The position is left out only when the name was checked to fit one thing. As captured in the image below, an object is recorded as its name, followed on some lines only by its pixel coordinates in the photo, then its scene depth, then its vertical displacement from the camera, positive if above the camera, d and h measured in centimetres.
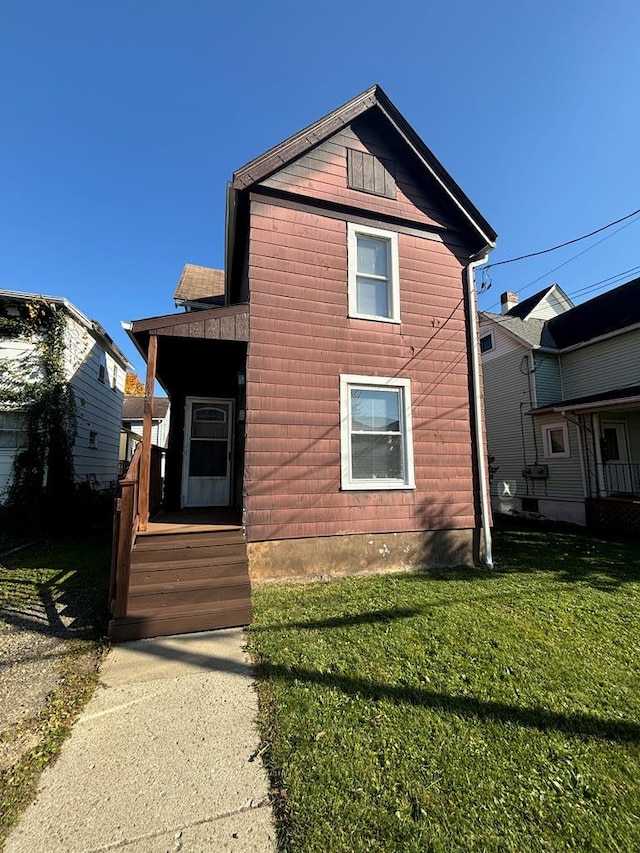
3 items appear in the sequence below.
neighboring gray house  1152 +226
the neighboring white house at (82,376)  862 +272
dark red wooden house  545 +196
